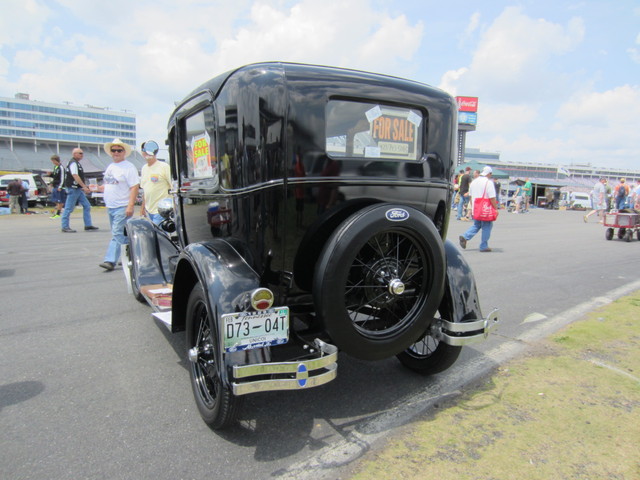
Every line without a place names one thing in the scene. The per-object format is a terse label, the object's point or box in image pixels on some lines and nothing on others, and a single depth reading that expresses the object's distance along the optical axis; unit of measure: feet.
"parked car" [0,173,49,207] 68.95
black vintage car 7.32
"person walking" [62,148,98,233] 33.35
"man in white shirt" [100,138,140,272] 18.85
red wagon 35.50
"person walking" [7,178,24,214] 54.54
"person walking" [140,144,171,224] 18.58
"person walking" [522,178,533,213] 77.99
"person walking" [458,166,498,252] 26.50
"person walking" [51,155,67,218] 36.73
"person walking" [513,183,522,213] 77.99
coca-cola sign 150.82
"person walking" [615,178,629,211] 48.08
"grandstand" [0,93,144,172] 419.95
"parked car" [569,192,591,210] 113.50
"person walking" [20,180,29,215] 55.88
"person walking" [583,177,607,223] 62.95
